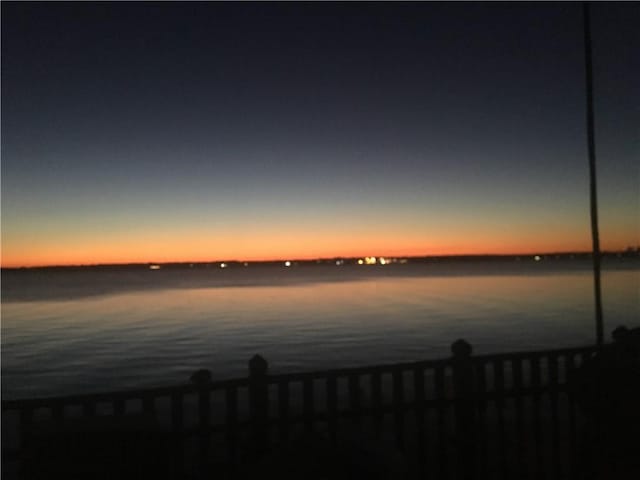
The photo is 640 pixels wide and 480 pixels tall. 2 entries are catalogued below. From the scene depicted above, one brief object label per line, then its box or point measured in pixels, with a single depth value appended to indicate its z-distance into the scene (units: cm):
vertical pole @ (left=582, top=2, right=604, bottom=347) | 805
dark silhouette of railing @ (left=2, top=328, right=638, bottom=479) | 451
